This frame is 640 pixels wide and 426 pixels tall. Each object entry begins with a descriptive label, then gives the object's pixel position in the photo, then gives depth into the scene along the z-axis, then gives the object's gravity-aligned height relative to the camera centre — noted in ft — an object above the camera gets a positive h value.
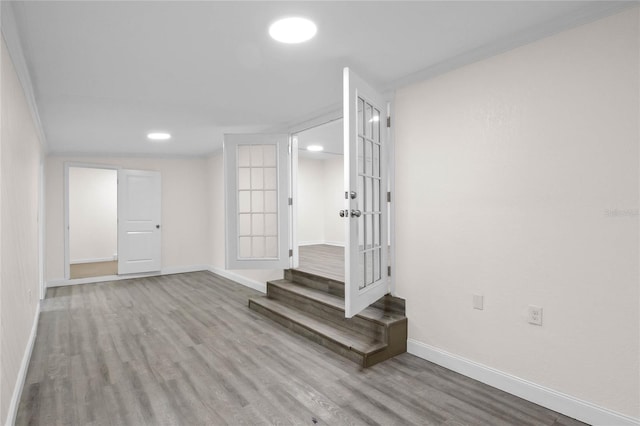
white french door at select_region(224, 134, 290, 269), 14.82 +0.43
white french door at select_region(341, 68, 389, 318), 8.00 +0.40
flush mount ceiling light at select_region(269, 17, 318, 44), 6.59 +3.47
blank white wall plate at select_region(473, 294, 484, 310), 8.16 -2.12
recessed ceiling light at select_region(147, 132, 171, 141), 15.92 +3.45
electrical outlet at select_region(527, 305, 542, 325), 7.20 -2.15
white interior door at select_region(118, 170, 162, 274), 20.92 -0.62
